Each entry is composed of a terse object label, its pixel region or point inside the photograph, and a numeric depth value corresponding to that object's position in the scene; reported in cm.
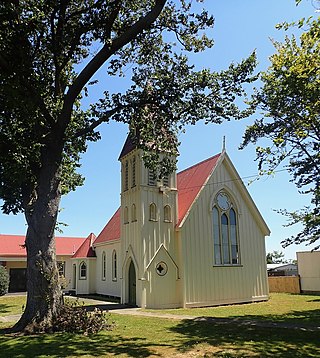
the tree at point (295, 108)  1462
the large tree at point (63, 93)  1198
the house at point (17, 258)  3605
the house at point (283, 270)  4403
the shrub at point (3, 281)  2942
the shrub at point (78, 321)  1243
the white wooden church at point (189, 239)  2095
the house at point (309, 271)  3010
